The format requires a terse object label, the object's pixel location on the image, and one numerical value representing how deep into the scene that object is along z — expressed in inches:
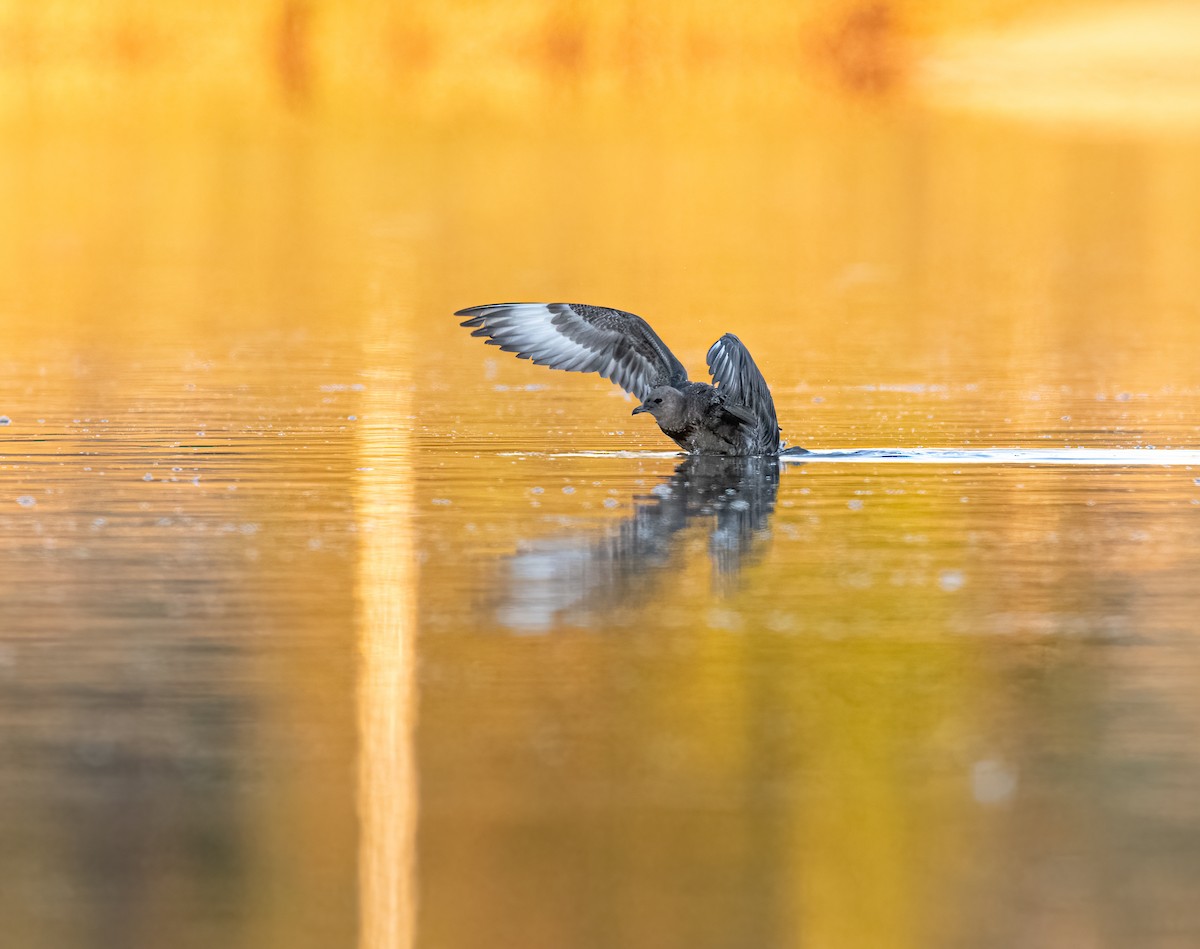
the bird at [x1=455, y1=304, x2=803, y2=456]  1263.5
